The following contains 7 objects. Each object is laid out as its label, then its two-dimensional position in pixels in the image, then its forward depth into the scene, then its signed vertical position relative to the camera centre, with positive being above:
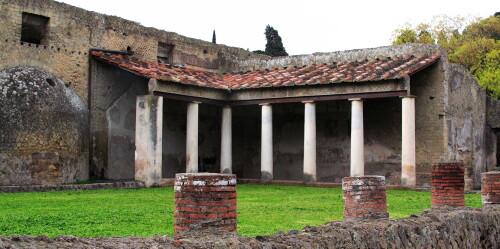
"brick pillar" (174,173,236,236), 5.09 -0.35
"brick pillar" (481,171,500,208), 8.70 -0.36
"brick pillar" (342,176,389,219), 7.14 -0.39
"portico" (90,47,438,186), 14.82 +1.07
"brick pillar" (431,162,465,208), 8.95 -0.32
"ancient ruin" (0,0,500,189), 13.45 +1.46
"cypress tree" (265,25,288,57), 38.88 +7.79
